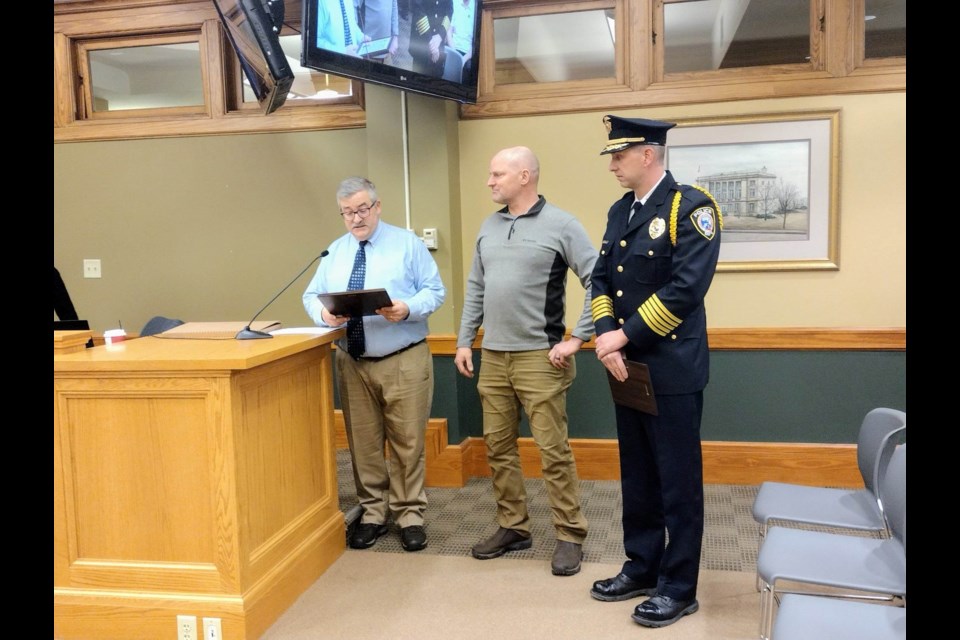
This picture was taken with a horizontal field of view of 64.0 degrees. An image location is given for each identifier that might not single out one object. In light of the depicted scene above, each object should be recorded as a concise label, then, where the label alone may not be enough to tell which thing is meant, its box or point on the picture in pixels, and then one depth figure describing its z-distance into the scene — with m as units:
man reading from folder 3.25
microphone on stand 2.80
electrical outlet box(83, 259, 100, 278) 4.82
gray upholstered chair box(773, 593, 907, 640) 1.59
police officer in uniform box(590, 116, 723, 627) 2.45
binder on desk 2.88
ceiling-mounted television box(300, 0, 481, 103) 3.35
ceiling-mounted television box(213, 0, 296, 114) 3.40
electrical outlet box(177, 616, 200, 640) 2.45
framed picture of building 3.92
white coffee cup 2.85
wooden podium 2.44
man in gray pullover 3.03
